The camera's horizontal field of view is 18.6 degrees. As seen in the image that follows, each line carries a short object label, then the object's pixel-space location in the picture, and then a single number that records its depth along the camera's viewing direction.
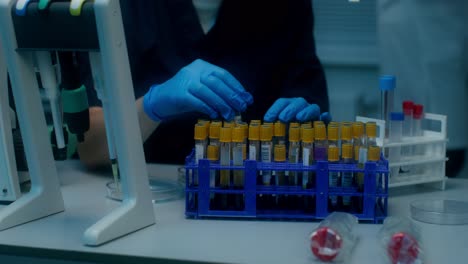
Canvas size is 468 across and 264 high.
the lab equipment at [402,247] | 1.60
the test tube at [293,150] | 1.75
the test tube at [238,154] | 1.74
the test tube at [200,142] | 1.75
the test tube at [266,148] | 1.74
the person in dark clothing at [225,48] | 2.27
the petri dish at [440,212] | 1.73
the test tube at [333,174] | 1.73
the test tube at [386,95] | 1.86
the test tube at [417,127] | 1.88
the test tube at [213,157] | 1.74
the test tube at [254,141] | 1.75
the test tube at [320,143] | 1.74
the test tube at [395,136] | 1.84
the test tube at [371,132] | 1.77
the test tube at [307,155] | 1.74
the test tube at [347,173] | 1.74
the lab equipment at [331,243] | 1.61
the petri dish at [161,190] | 1.84
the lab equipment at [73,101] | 1.67
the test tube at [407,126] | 1.87
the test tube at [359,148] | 1.74
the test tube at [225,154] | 1.74
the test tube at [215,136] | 1.75
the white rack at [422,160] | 1.83
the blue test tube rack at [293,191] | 1.72
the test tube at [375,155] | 1.73
